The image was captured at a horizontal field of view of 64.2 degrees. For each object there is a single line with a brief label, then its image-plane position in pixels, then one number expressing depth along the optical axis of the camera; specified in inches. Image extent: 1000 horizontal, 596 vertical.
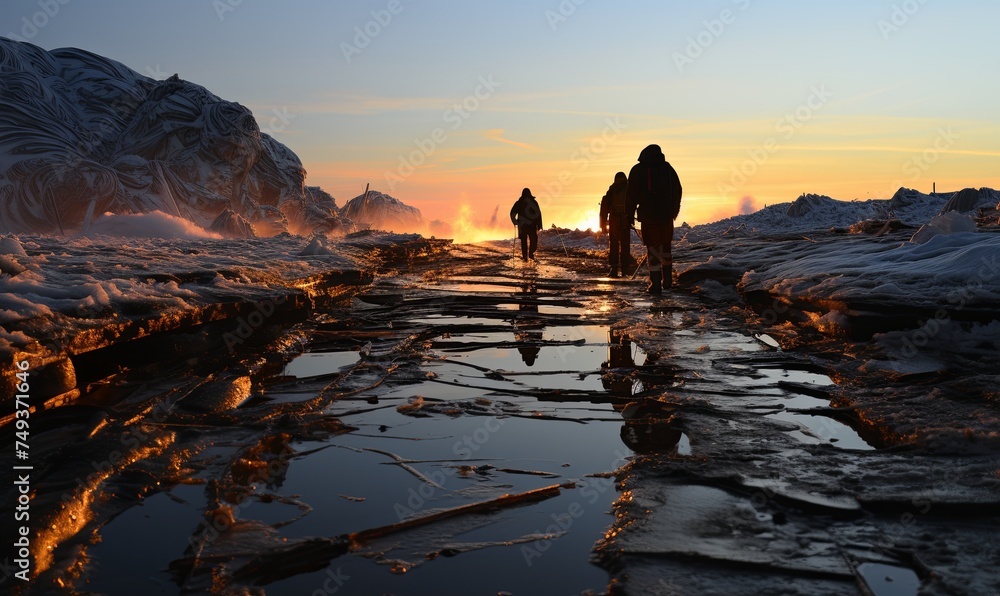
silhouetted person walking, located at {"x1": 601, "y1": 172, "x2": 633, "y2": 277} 587.2
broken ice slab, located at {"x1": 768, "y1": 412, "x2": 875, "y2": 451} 138.9
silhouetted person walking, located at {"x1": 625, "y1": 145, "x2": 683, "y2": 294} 439.5
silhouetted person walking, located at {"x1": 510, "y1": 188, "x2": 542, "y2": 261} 828.6
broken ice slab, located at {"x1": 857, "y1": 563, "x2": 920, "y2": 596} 82.0
